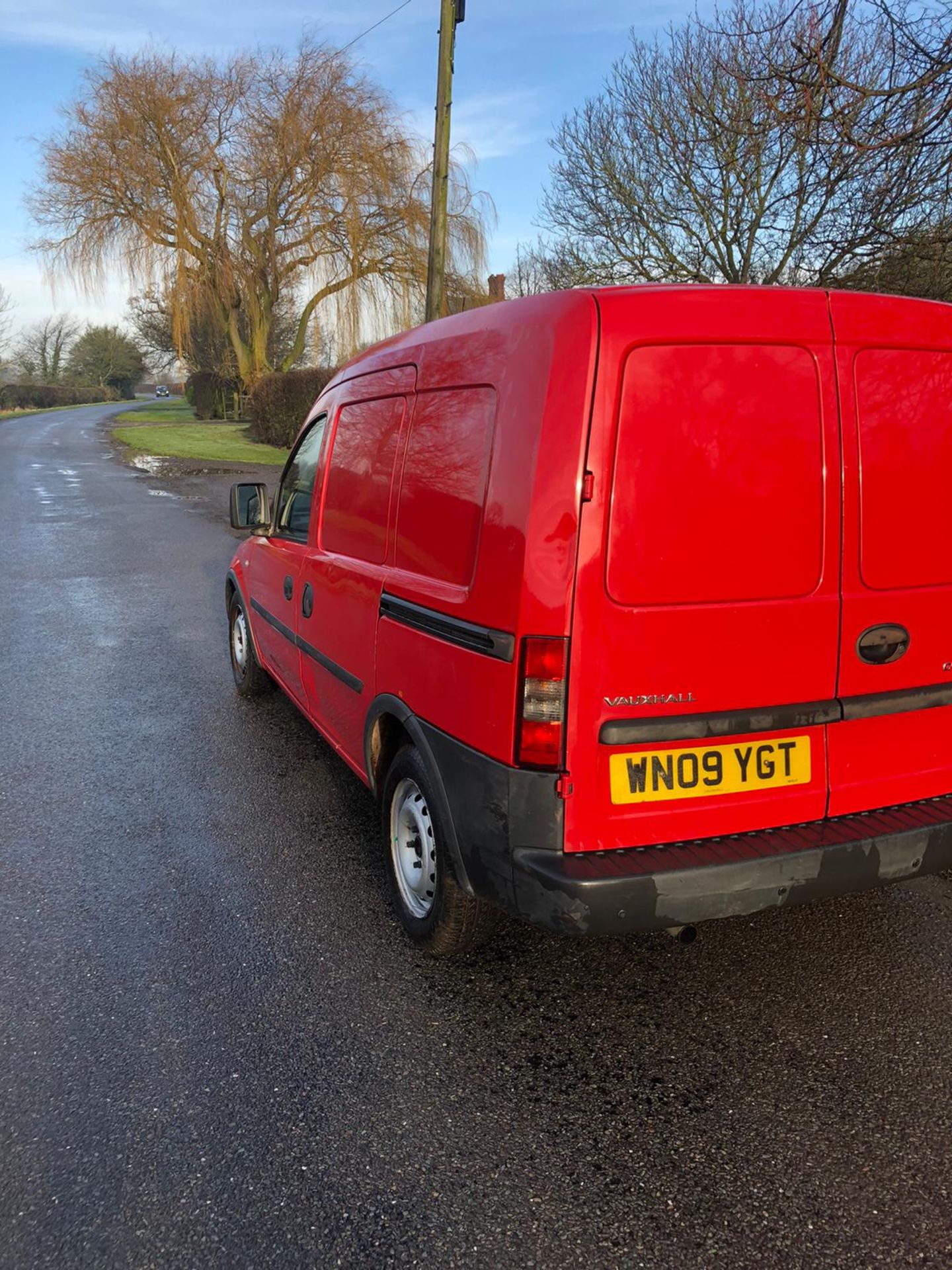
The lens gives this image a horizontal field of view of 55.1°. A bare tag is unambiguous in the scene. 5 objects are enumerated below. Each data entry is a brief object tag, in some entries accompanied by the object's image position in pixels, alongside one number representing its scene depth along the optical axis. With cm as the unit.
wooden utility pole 1138
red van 231
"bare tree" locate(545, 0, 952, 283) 714
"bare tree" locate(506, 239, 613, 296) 1633
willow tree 2261
